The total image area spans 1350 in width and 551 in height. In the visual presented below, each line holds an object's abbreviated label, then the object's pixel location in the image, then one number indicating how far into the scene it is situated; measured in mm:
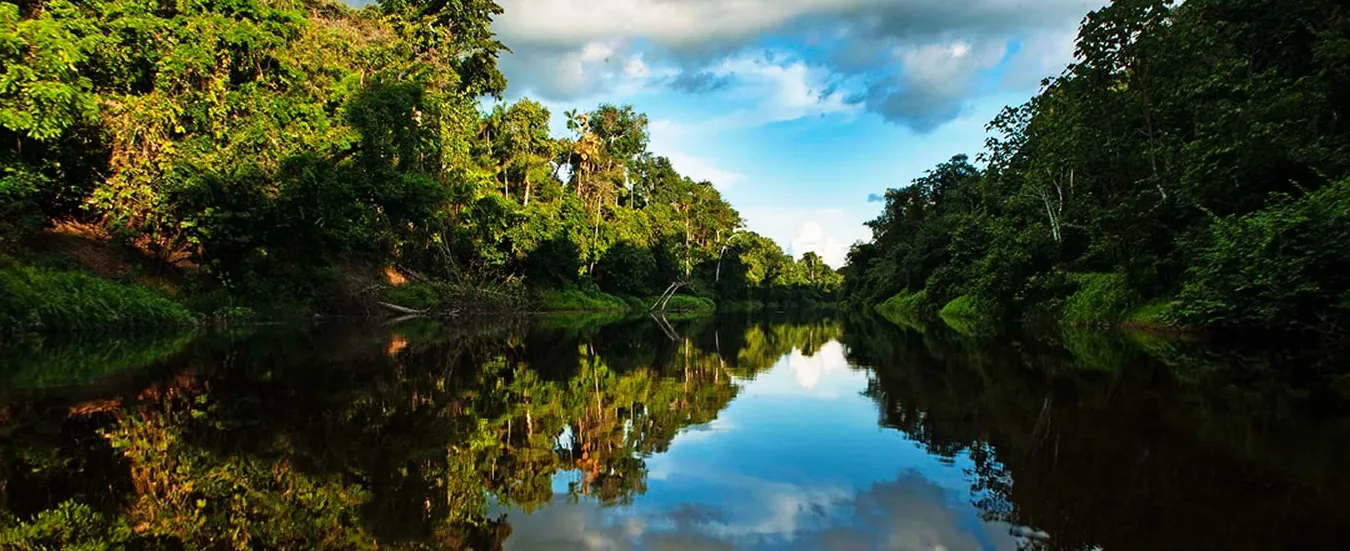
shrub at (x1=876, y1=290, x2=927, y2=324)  46312
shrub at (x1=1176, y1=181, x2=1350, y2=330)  12711
